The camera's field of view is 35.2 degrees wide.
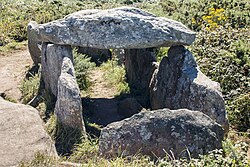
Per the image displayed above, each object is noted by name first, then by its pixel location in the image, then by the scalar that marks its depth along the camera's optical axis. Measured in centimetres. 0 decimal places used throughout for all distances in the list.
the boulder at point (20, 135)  567
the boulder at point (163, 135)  603
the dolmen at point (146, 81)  611
